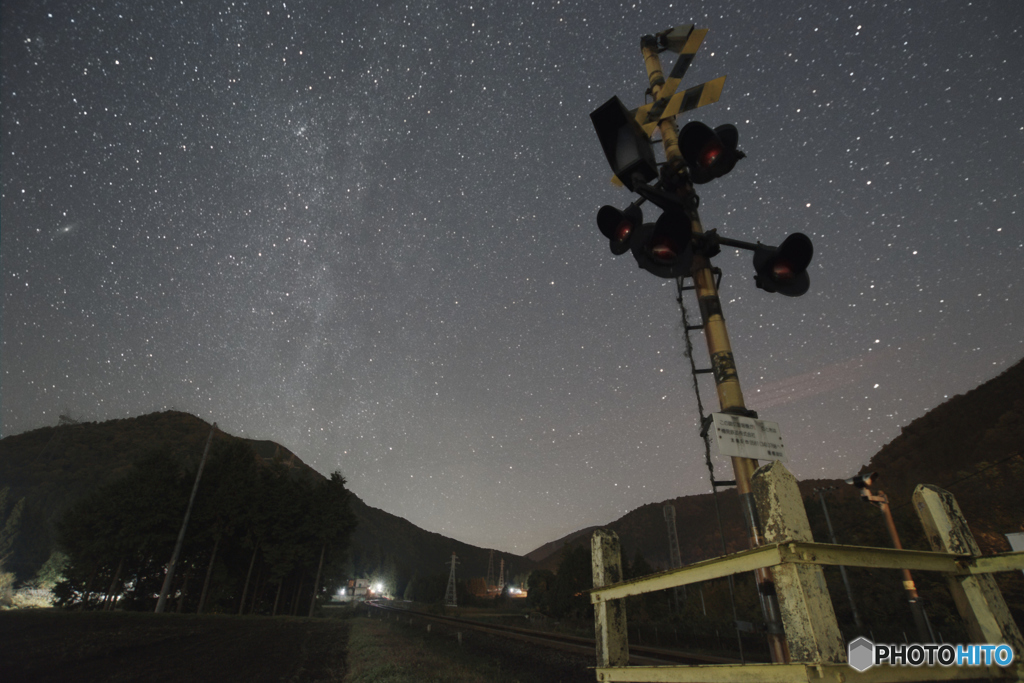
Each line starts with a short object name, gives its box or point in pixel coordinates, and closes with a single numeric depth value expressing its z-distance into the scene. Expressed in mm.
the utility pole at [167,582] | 27641
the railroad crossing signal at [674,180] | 4359
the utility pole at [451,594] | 80325
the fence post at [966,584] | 2615
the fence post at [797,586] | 2064
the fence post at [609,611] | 3451
